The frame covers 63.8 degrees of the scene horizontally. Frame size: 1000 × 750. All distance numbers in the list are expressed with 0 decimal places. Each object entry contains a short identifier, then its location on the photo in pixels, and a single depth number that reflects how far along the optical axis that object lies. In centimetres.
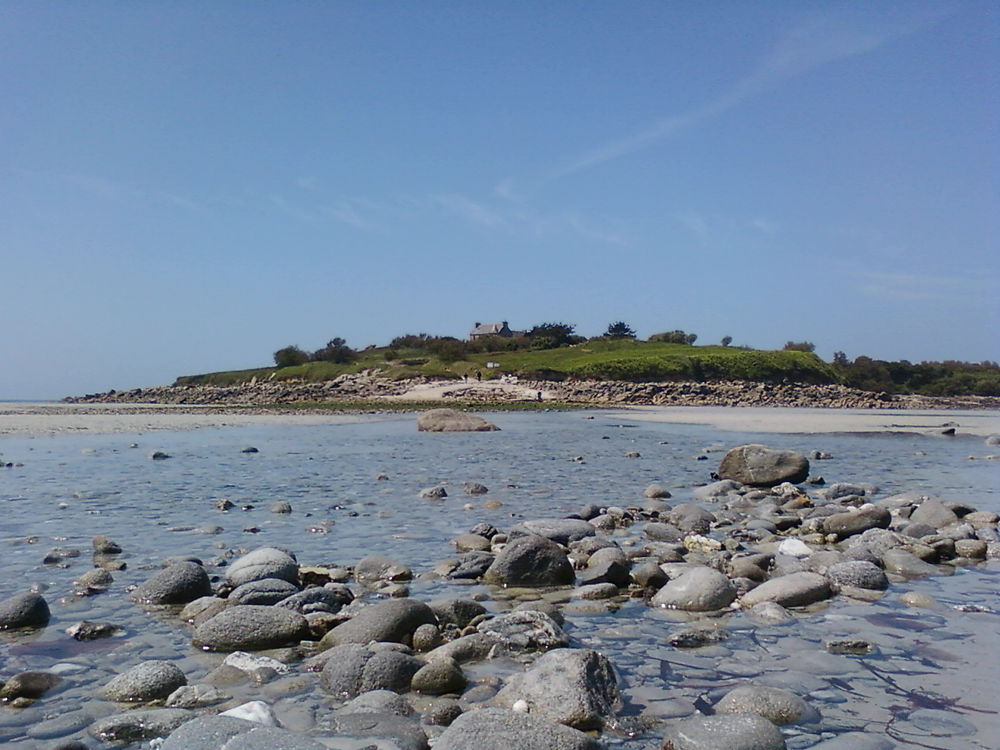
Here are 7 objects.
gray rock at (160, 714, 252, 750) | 403
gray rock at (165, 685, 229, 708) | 503
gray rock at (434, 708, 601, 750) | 401
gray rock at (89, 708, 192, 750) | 455
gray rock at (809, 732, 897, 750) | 445
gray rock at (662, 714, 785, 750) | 427
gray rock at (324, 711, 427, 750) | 446
